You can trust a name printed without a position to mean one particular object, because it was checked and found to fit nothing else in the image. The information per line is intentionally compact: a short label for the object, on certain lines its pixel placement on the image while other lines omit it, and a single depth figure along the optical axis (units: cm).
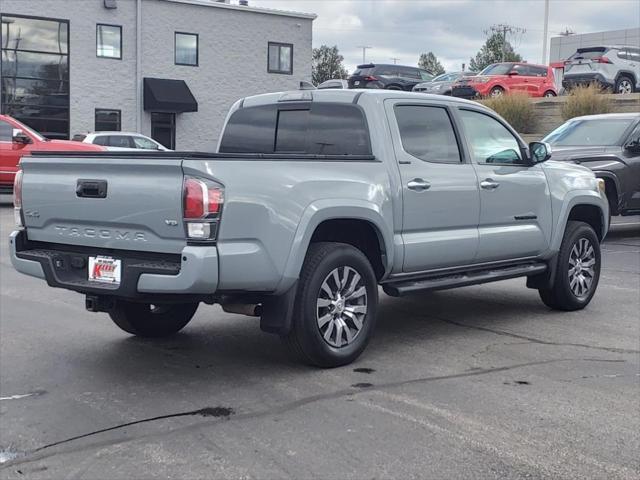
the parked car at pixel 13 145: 1742
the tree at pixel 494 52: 8725
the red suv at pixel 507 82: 2788
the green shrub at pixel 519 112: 2422
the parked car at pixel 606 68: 2678
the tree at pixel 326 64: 9388
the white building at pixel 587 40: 6162
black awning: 3284
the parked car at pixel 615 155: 1302
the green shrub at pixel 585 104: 2223
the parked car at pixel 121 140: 2261
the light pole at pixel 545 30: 5250
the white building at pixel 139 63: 3156
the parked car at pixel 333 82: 2371
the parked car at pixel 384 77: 3114
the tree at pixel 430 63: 11350
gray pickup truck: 506
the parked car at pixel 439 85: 2800
